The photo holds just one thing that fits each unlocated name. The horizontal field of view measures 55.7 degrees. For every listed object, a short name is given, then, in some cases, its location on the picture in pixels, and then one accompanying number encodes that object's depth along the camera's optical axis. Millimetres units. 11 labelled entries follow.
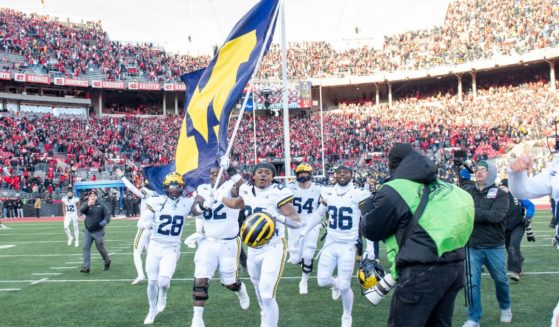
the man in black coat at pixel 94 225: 11521
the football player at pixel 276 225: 5891
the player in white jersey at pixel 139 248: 9956
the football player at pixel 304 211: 8977
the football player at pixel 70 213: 16531
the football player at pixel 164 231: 7234
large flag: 6898
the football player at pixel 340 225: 7199
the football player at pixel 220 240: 6852
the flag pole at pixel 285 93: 11477
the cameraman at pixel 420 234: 3568
